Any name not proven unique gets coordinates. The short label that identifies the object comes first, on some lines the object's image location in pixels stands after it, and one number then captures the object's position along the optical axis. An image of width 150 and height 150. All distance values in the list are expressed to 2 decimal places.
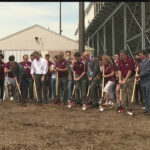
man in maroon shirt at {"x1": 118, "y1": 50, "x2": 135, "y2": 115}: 10.33
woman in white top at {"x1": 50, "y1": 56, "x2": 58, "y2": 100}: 13.74
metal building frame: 20.12
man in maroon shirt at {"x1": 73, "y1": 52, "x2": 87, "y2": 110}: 11.63
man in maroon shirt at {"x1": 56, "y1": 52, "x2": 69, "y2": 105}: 12.37
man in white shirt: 12.77
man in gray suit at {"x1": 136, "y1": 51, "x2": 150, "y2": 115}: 9.88
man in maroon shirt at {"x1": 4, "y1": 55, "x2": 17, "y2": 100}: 13.46
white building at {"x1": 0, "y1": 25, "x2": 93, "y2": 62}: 27.28
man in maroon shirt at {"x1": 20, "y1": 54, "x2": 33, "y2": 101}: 13.73
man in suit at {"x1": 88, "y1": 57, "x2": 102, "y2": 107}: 11.55
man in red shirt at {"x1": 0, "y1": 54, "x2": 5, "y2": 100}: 13.21
